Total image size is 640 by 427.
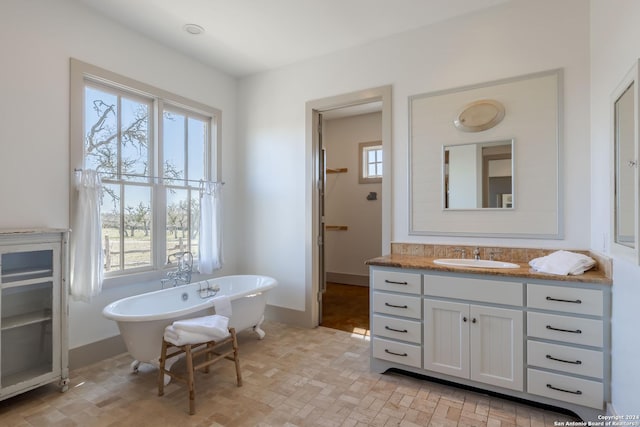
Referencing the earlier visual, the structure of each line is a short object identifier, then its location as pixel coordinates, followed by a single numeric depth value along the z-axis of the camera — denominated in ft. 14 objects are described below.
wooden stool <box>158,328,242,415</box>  7.04
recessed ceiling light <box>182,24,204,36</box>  9.98
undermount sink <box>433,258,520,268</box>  8.21
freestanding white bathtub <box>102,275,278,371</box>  7.89
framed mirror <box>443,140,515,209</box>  8.77
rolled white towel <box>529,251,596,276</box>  6.81
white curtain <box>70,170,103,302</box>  8.70
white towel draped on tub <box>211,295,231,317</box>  8.97
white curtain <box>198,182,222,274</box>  12.09
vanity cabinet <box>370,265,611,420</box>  6.45
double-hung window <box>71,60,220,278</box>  9.50
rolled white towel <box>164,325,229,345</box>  7.39
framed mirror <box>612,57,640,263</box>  5.06
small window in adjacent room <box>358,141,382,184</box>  18.63
